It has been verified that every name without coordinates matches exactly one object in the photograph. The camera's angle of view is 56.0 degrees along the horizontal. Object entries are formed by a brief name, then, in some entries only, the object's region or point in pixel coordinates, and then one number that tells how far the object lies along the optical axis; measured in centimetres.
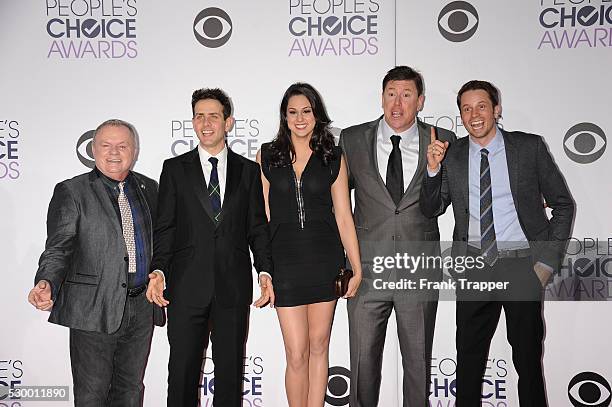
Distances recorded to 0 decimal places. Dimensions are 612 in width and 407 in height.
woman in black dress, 321
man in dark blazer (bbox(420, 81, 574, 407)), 323
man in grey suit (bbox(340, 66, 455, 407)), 338
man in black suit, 304
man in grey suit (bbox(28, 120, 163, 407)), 295
